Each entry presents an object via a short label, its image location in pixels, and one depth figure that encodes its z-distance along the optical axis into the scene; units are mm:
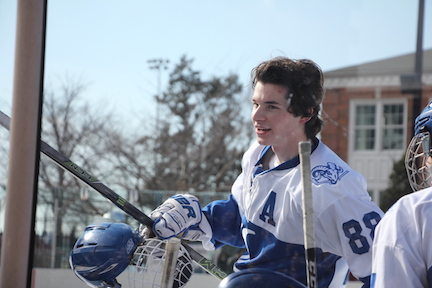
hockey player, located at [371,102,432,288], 3063
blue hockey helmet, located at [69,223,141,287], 3705
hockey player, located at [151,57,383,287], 3551
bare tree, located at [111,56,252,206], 14025
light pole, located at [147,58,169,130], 11972
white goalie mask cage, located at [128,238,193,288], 3698
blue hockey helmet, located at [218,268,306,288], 3105
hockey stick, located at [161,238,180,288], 3293
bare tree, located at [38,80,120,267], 9987
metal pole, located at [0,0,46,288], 3177
